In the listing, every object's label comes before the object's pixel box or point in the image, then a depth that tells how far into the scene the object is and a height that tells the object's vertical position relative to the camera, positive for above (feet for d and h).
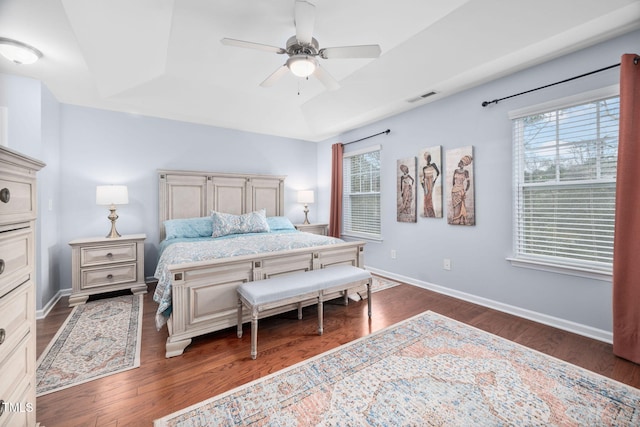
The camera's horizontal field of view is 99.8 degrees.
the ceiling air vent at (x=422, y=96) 10.65 +4.66
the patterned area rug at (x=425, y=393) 4.76 -3.63
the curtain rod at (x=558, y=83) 7.11 +3.83
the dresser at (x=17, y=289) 3.11 -1.00
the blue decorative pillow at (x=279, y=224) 14.32 -0.69
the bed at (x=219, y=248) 7.07 -1.23
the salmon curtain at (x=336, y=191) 16.11 +1.22
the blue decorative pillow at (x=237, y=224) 12.19 -0.59
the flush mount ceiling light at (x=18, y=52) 7.05 +4.35
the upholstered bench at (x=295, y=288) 6.85 -2.15
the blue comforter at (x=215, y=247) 7.22 -1.20
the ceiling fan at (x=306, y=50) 6.39 +4.08
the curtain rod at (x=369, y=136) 13.41 +4.00
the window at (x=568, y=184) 7.34 +0.79
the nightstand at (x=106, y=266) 10.09 -2.14
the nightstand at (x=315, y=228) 16.11 -1.04
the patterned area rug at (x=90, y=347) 5.91 -3.56
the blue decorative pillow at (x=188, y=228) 11.87 -0.75
